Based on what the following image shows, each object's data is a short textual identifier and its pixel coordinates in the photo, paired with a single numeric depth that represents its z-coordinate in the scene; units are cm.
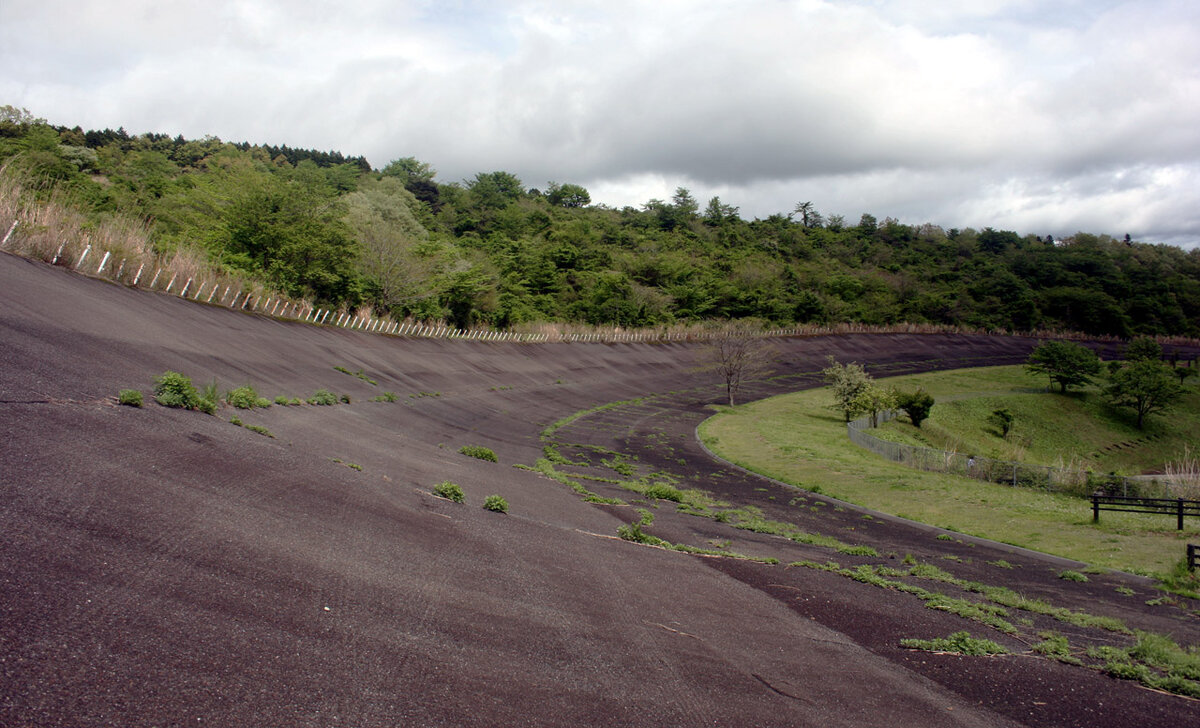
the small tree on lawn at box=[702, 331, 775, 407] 5388
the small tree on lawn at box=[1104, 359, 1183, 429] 5616
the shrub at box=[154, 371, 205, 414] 1147
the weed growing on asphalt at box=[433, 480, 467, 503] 1243
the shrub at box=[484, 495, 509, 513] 1252
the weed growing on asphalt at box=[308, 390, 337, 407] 2025
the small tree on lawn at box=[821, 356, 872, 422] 4481
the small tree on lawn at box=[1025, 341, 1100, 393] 6325
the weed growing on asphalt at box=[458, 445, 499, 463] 1970
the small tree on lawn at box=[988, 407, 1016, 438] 5147
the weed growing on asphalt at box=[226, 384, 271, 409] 1441
